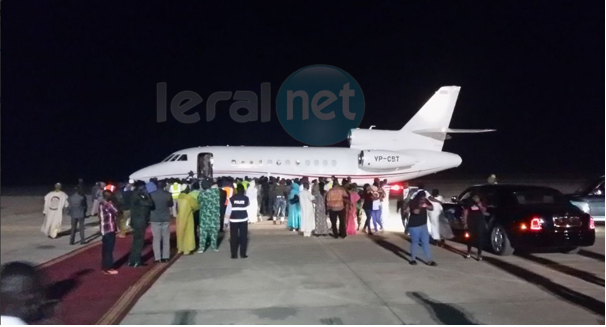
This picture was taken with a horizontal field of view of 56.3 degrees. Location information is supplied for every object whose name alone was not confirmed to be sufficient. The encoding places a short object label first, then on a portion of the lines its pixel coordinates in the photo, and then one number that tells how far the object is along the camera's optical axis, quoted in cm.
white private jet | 2489
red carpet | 726
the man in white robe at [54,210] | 1426
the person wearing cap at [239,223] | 1150
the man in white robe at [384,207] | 1609
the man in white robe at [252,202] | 1761
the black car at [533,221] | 1127
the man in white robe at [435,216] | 1304
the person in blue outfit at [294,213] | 1584
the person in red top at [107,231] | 1002
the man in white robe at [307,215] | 1486
